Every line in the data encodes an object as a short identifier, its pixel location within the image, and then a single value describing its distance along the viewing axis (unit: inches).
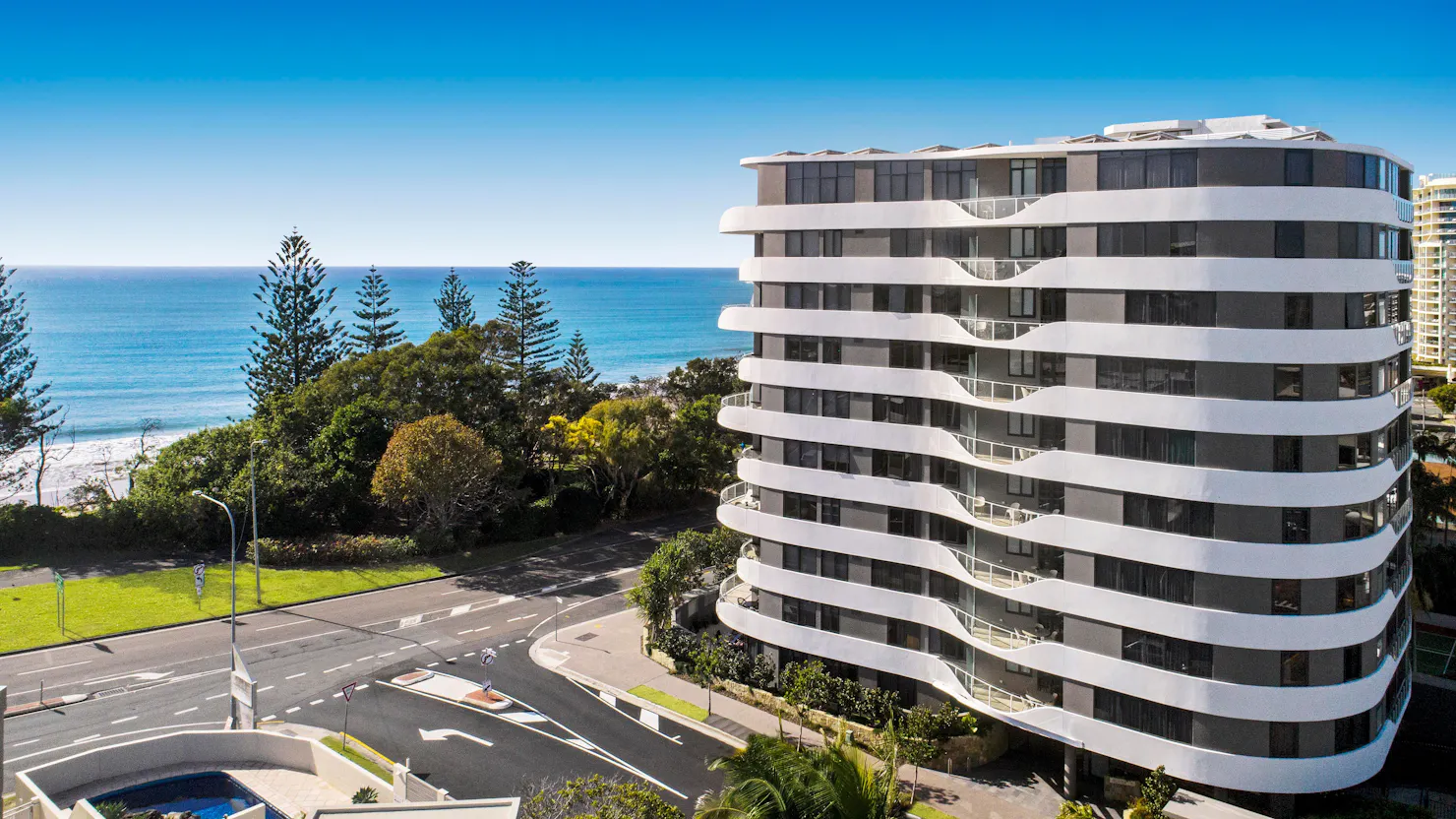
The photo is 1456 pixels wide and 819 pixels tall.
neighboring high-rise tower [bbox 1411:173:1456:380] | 4347.9
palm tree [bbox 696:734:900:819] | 758.5
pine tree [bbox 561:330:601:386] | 3287.4
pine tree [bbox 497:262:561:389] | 3144.7
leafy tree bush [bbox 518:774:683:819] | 821.9
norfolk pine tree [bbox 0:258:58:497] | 2138.3
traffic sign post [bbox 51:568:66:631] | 1593.3
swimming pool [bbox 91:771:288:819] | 1098.7
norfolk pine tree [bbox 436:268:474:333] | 3508.9
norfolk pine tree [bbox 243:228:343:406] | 2851.9
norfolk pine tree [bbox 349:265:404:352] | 3131.2
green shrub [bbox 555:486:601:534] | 2305.6
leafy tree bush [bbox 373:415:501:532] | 1948.8
